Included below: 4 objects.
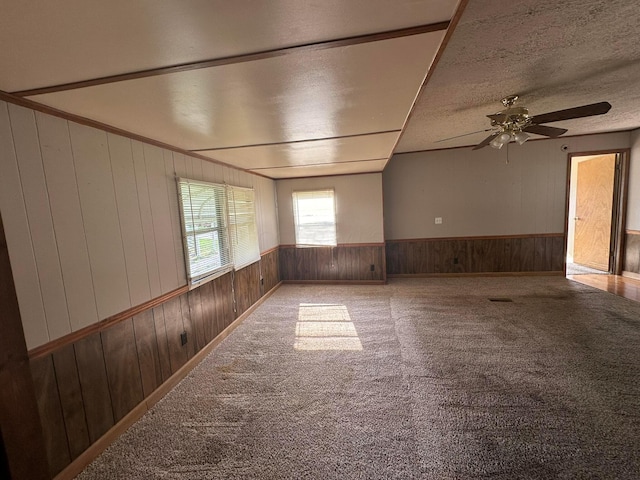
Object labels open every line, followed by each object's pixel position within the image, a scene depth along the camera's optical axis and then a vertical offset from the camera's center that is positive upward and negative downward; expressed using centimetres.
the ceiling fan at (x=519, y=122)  247 +77
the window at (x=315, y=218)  504 -4
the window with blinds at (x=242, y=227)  349 -9
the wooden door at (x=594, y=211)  483 -23
